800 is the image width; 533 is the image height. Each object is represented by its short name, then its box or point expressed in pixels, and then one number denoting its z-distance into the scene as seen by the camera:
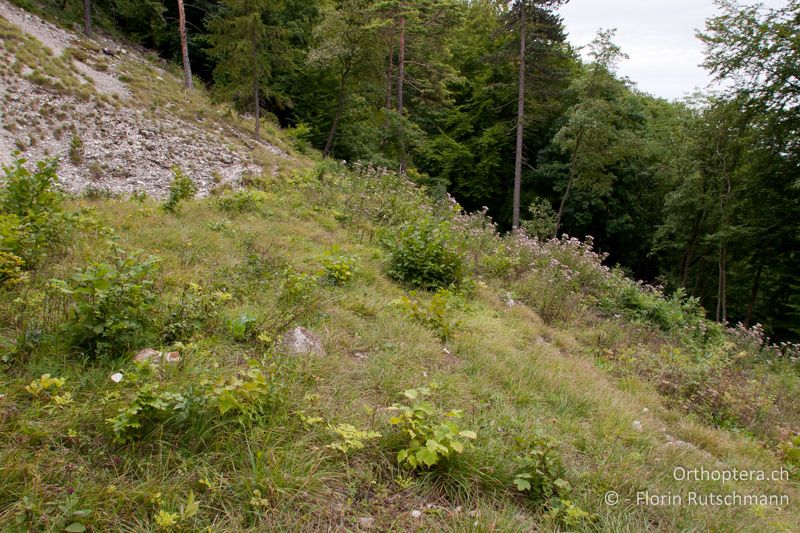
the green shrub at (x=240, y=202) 7.54
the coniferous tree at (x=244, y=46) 14.31
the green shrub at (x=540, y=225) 19.61
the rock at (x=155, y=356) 2.80
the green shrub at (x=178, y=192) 6.91
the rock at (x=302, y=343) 3.44
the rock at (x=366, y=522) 2.17
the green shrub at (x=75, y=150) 10.04
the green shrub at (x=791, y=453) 4.22
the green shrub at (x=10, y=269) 3.31
